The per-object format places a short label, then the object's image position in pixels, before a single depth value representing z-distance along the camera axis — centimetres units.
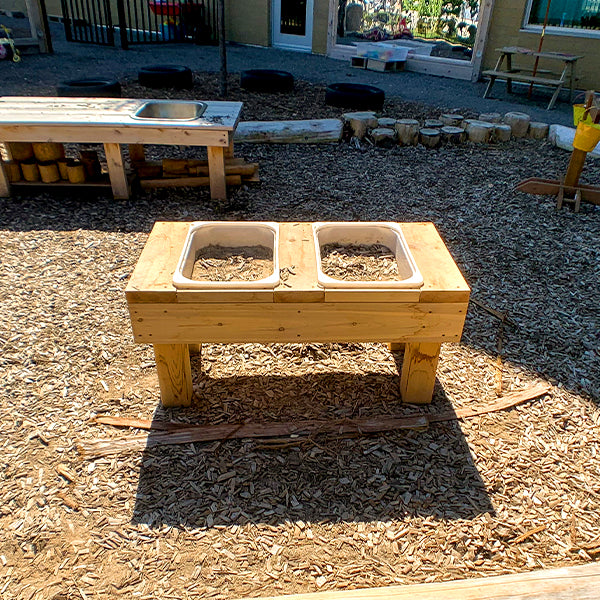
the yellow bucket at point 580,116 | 511
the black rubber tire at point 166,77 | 929
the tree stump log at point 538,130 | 774
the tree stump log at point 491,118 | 798
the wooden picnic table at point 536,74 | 908
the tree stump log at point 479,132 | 752
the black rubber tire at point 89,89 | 724
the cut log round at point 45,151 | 550
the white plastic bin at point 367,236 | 292
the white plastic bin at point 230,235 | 295
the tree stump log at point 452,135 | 746
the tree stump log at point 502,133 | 757
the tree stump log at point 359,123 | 742
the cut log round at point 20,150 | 555
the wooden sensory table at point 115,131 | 507
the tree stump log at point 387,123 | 762
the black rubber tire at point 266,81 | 940
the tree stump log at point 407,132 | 729
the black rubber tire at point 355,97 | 839
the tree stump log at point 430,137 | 734
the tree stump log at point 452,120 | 793
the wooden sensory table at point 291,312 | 250
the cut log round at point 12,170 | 546
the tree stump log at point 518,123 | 774
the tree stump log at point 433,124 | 771
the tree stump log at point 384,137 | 730
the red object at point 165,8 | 1438
